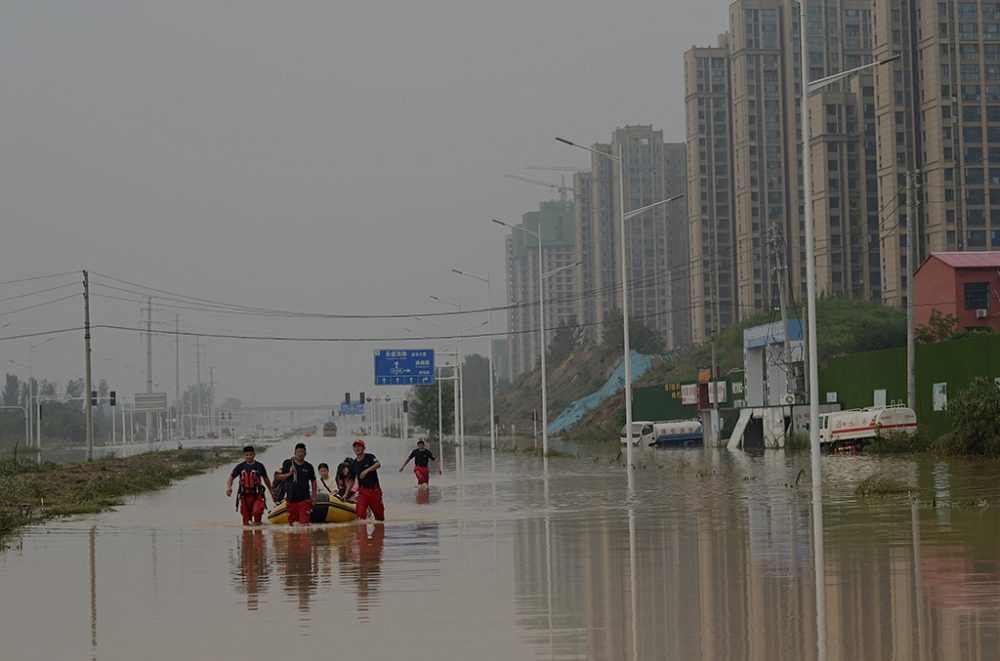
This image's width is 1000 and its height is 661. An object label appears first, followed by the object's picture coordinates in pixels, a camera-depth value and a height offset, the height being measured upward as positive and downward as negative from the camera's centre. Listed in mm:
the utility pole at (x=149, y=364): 163125 +5784
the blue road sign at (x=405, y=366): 98500 +2919
